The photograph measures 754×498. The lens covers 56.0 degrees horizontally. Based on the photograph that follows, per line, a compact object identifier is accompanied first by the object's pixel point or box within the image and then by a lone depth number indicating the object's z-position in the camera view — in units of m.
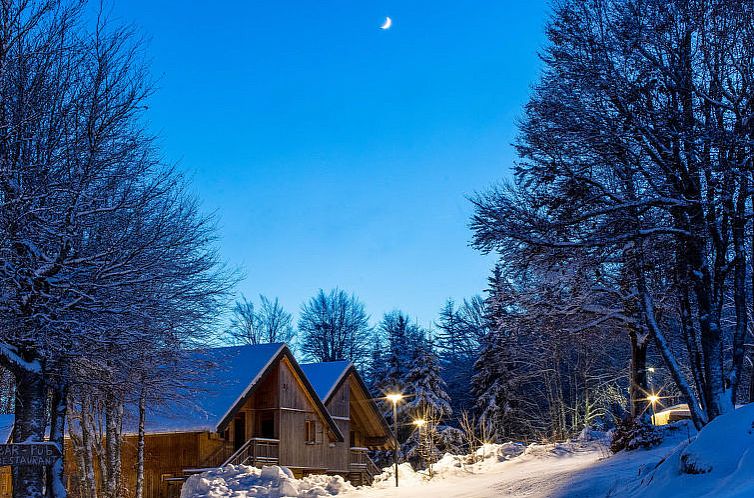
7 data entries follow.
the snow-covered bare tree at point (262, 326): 59.31
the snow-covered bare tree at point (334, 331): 58.69
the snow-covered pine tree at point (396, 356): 46.53
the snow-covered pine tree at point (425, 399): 42.44
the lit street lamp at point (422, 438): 24.29
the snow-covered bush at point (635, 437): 18.14
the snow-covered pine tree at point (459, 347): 48.00
